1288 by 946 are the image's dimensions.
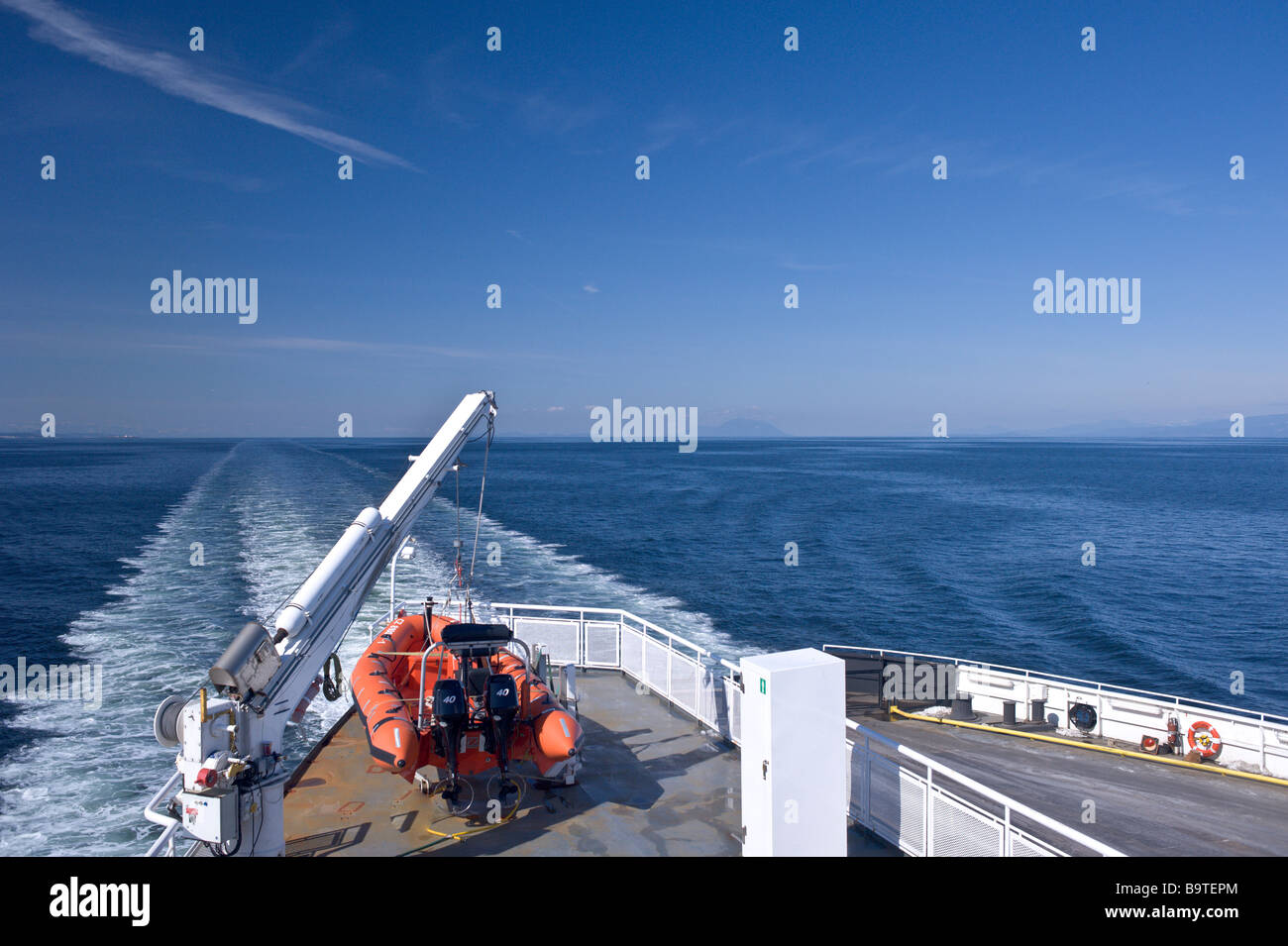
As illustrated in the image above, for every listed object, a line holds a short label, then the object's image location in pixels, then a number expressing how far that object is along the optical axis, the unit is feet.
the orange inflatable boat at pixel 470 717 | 28.27
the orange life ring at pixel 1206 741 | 44.68
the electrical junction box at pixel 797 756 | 19.72
